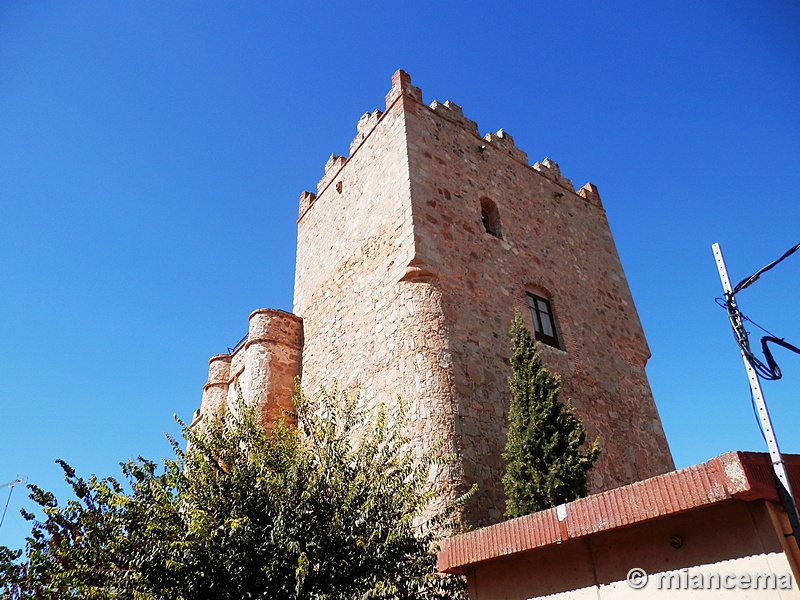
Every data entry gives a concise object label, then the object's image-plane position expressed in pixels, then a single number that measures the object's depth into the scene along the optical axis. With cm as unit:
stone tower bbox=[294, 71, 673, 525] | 855
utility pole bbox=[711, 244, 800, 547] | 367
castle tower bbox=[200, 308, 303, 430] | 1144
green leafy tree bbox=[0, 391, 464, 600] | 551
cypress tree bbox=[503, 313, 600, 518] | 669
